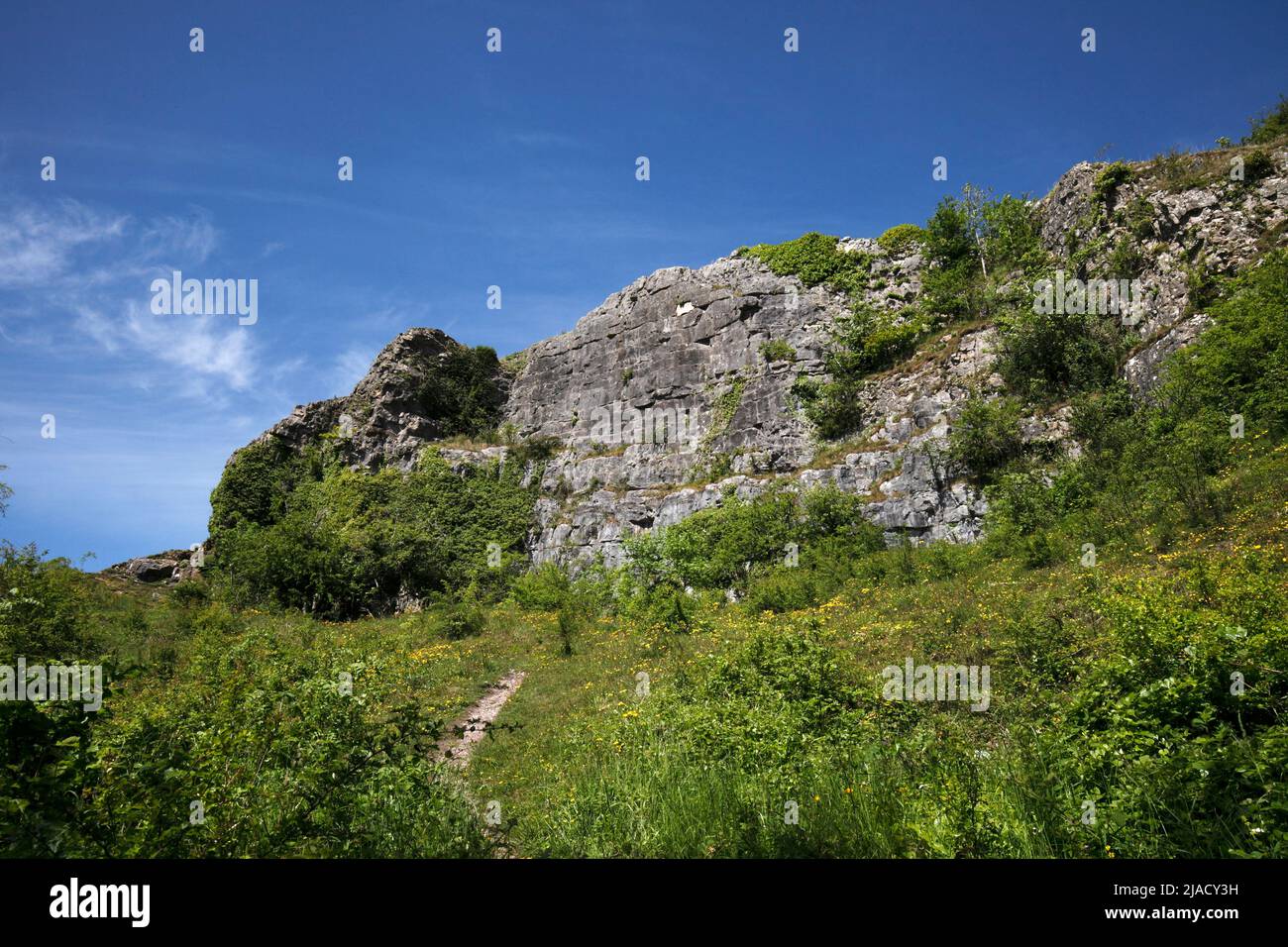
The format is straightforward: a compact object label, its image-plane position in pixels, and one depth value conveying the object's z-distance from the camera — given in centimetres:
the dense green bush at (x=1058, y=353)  2322
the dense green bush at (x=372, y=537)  3303
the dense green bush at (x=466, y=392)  4378
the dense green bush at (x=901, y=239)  3859
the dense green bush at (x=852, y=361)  3120
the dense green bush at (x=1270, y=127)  2436
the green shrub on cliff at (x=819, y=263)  3797
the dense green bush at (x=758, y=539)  2456
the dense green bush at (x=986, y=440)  2317
